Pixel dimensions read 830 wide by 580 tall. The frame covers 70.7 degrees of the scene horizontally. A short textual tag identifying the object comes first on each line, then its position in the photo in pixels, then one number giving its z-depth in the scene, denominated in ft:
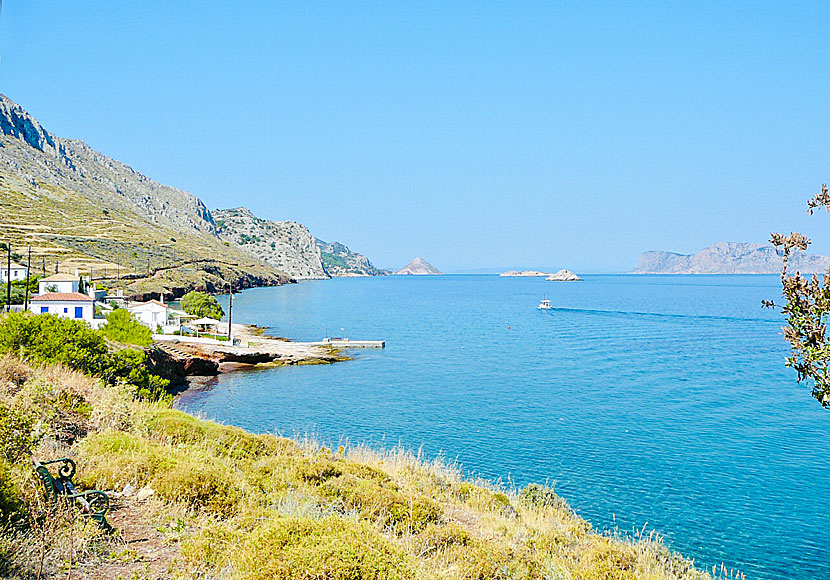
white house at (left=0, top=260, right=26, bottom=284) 211.61
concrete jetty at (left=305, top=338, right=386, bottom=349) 199.04
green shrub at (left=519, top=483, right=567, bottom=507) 53.15
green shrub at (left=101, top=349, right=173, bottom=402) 80.43
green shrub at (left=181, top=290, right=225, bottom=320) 239.09
